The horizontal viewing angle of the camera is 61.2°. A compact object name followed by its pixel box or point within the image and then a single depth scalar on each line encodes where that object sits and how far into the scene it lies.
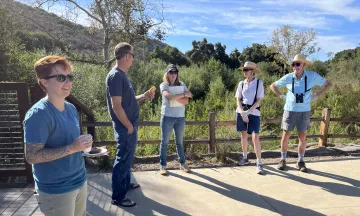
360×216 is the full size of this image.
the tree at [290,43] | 32.25
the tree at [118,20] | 11.59
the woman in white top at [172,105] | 4.55
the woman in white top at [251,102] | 4.91
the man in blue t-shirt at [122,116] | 3.34
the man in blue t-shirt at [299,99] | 4.84
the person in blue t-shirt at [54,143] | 1.91
